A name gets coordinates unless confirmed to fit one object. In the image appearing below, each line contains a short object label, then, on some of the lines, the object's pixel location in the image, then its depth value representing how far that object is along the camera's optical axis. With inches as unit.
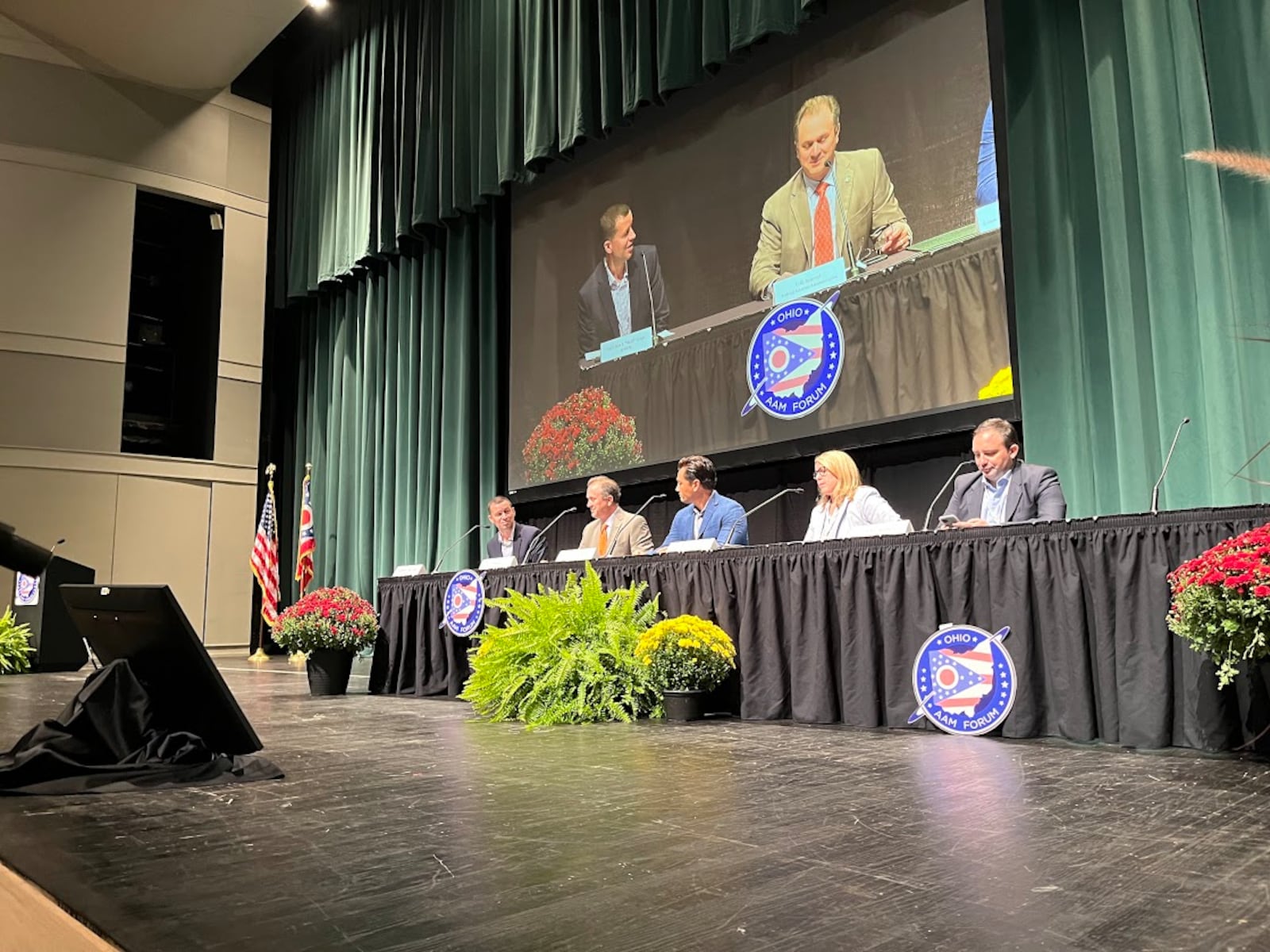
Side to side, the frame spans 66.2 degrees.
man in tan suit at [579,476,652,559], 199.5
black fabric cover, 84.8
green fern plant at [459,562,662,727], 143.6
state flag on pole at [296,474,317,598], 343.6
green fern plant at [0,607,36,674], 274.8
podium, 283.3
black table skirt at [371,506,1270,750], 101.7
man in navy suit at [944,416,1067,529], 142.2
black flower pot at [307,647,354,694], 202.1
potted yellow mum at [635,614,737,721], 139.6
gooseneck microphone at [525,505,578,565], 227.7
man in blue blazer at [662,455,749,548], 178.2
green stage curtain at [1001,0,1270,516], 148.9
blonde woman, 156.0
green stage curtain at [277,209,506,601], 302.5
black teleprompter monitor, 80.4
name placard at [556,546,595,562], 178.1
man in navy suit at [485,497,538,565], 232.2
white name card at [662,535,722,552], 152.1
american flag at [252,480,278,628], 333.7
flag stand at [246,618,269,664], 344.2
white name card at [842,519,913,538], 129.1
